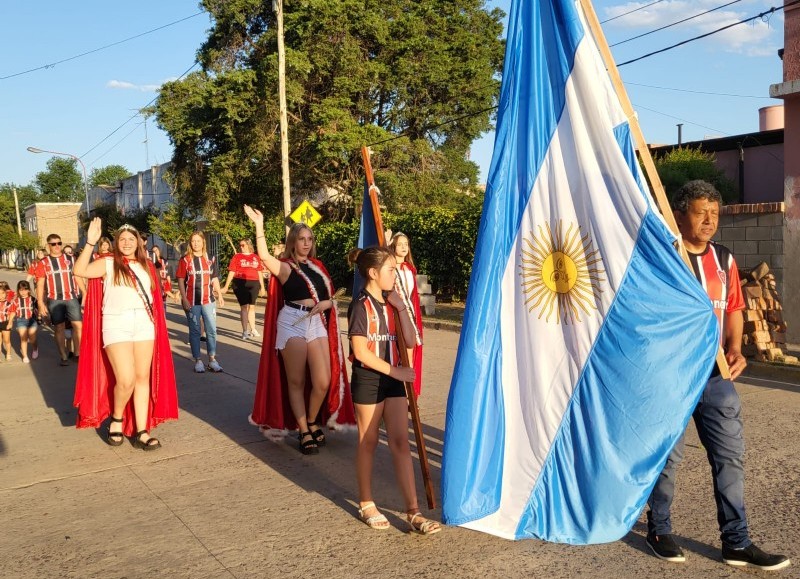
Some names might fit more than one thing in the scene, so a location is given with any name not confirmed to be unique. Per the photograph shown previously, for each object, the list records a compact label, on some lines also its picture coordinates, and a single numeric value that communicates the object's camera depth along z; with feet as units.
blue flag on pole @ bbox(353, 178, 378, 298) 19.22
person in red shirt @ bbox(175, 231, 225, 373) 33.32
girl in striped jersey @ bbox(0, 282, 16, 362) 40.04
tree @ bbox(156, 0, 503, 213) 83.05
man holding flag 12.34
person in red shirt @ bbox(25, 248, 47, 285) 39.54
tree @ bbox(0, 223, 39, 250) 234.79
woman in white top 20.62
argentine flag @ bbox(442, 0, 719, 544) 12.20
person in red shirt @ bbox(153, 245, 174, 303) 39.11
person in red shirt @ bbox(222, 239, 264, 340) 44.88
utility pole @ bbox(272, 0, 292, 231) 69.51
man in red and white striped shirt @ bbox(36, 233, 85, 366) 37.11
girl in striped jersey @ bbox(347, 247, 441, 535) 14.30
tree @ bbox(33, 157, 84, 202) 428.97
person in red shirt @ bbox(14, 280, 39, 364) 40.63
